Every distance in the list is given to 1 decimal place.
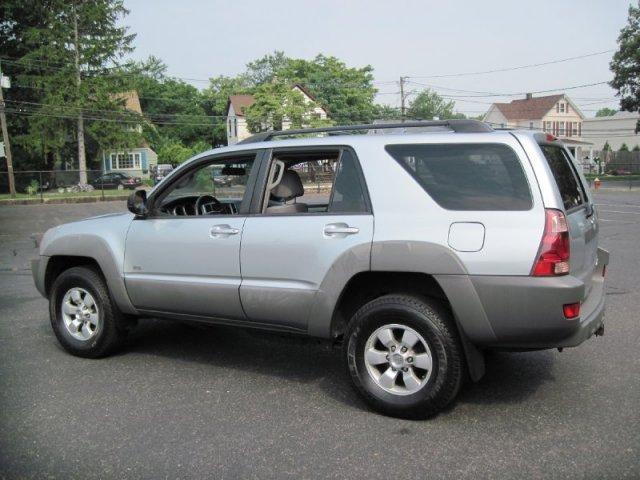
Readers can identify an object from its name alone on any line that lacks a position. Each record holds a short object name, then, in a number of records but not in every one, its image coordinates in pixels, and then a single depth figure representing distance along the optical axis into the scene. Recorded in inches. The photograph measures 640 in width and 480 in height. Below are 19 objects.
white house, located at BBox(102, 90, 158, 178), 2265.0
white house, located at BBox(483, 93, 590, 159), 2935.5
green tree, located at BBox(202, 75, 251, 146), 3093.0
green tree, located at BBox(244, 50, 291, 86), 3640.3
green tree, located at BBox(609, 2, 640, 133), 1830.2
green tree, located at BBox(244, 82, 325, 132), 1975.9
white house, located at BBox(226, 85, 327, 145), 2409.9
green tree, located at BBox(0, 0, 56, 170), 1717.5
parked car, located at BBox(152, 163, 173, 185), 1535.4
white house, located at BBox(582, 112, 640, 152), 3324.3
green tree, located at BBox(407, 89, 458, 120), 4732.8
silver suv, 145.5
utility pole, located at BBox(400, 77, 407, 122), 2094.7
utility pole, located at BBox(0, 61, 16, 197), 1349.7
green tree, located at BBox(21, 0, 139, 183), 1717.5
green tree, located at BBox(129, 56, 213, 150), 3026.6
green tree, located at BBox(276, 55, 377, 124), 2507.4
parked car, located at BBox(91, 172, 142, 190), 1632.6
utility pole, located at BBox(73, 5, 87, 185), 1749.5
